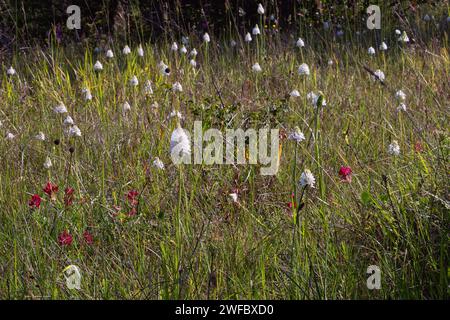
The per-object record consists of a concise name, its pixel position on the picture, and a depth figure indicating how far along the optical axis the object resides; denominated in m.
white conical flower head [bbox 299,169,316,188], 3.86
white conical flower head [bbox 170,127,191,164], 3.75
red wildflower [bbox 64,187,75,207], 4.28
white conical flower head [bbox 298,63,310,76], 6.53
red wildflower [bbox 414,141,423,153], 4.73
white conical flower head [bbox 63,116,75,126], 5.65
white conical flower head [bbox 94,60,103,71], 7.66
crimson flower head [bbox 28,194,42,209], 4.24
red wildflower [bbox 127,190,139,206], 4.43
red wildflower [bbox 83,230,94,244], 4.21
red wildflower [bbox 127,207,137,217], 4.39
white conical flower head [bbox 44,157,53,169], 4.87
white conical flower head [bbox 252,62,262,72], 7.64
